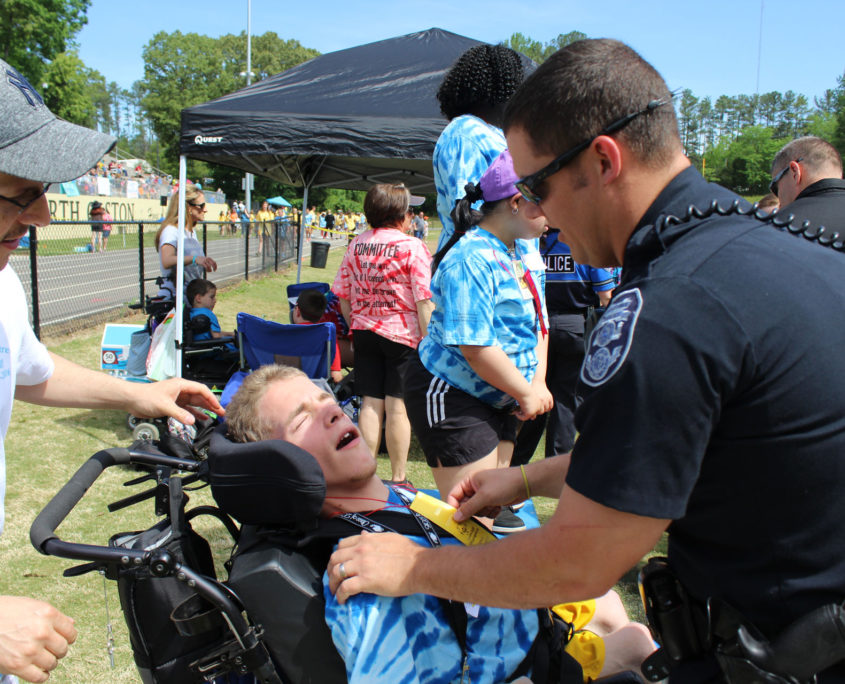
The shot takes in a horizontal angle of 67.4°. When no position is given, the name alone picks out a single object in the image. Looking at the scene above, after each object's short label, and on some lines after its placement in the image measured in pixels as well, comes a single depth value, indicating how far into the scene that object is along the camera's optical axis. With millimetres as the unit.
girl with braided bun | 3014
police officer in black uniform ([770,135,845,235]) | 3694
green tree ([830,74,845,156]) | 64062
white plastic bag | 5738
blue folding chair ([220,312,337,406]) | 5758
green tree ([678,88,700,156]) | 100862
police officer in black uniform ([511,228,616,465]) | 4312
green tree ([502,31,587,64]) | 80188
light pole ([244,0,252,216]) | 27431
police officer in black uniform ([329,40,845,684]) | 1059
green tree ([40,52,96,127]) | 36188
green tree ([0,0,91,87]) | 32656
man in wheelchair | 1721
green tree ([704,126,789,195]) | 73375
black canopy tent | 6277
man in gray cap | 1363
